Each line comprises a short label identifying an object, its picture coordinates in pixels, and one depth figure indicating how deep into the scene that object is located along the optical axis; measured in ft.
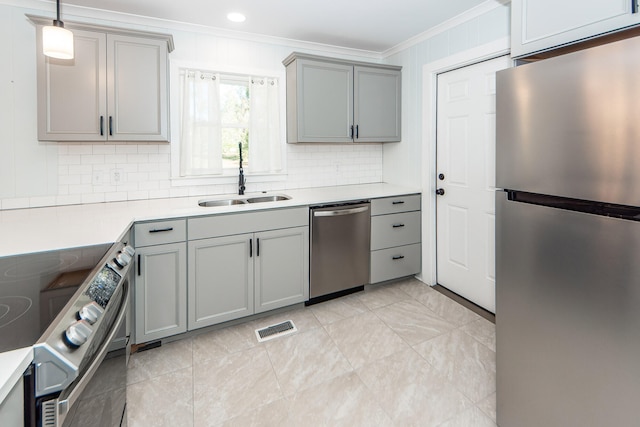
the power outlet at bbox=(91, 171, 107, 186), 8.46
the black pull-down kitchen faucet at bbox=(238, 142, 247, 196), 9.94
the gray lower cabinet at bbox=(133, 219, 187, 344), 7.02
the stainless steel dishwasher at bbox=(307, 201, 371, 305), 9.07
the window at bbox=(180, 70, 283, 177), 9.37
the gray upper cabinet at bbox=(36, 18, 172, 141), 7.20
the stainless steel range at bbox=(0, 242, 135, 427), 2.34
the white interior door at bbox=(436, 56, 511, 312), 8.70
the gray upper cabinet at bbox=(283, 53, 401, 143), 9.89
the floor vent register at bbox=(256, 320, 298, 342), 7.95
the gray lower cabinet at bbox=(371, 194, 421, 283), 10.10
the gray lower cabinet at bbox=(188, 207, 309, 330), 7.64
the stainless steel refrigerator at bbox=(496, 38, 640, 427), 3.45
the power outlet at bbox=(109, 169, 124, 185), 8.66
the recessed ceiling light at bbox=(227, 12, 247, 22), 8.51
